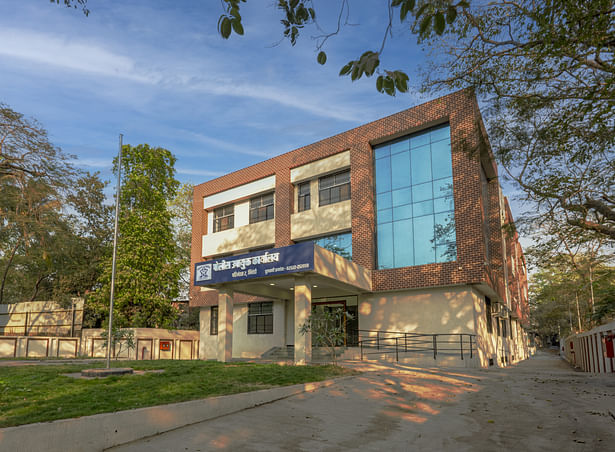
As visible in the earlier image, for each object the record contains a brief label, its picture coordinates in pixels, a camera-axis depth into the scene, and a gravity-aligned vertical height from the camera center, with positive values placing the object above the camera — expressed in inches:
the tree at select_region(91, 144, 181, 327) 1137.4 +145.1
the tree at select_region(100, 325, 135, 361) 859.4 -54.7
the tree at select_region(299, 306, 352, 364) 599.8 -23.7
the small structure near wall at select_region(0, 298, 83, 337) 1083.9 -20.5
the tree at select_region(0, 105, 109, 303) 631.2 +166.8
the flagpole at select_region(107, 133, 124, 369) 468.4 +64.9
